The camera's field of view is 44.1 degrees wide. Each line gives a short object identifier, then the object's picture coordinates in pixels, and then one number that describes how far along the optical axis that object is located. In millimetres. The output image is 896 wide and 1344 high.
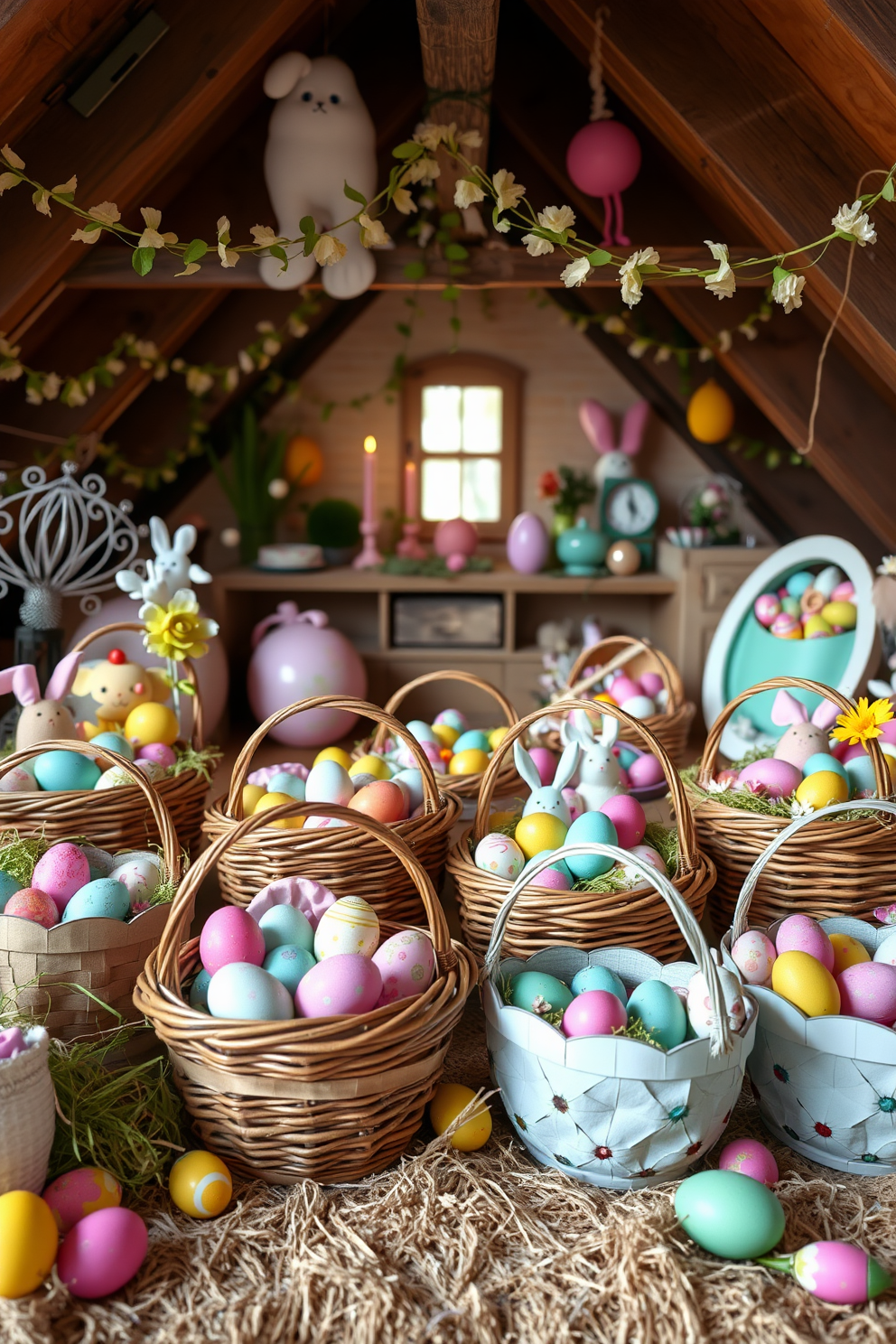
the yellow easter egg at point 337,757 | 2207
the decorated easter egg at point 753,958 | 1479
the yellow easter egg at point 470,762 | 2307
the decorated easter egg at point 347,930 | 1441
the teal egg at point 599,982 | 1451
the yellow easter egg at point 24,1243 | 1133
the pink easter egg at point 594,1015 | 1330
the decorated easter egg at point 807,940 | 1509
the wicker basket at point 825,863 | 1705
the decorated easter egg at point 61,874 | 1617
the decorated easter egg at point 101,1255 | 1171
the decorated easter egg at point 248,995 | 1314
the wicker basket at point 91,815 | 1796
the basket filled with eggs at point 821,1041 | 1339
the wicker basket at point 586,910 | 1533
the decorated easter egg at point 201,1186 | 1294
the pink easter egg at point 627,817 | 1818
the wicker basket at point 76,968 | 1479
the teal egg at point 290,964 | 1414
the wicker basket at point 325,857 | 1646
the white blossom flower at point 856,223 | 1528
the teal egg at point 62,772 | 1956
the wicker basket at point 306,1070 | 1245
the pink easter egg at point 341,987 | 1322
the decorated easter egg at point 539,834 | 1752
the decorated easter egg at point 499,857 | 1666
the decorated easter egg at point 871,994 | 1423
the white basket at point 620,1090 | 1266
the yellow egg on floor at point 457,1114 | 1431
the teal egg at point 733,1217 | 1223
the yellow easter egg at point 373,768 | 2102
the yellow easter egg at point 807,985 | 1399
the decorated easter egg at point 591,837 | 1682
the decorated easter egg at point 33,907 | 1530
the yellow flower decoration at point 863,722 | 1744
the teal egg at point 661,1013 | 1355
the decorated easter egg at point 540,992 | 1429
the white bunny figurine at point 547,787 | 1832
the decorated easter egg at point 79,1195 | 1233
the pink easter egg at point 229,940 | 1424
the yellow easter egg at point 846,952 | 1559
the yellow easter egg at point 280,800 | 1828
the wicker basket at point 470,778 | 2186
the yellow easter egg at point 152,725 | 2246
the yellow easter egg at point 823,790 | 1826
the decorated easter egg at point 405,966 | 1403
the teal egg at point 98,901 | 1558
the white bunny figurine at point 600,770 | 1970
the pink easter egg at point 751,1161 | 1354
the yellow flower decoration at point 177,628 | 2160
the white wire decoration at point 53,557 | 2400
